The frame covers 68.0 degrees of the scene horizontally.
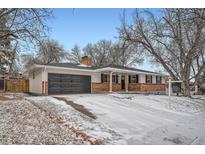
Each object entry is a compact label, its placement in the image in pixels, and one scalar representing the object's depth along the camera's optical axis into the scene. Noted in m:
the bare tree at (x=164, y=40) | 9.03
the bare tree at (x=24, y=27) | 4.88
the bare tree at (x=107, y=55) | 13.94
